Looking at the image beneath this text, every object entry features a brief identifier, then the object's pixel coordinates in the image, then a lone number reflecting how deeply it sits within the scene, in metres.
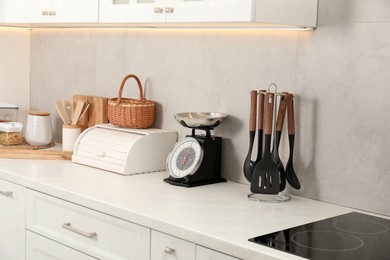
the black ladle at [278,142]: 2.59
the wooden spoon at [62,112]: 3.52
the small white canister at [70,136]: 3.44
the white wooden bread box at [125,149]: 2.98
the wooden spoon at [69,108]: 3.63
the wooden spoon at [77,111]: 3.46
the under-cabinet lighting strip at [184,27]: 2.66
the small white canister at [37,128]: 3.54
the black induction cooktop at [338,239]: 2.03
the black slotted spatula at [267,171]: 2.57
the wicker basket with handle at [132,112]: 3.12
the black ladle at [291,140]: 2.60
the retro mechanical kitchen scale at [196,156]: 2.78
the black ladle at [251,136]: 2.65
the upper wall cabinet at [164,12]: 2.37
